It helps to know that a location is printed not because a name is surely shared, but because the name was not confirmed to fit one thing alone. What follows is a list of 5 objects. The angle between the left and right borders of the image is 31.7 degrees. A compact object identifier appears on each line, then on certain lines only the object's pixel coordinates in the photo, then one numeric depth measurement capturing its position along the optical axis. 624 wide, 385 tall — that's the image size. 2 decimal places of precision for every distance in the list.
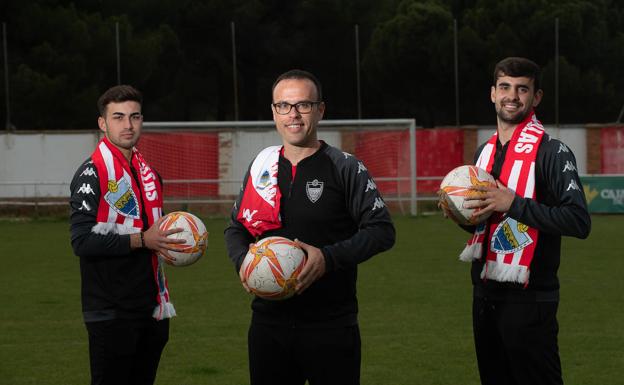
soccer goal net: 30.09
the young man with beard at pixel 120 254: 6.33
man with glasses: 5.29
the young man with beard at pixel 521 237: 5.88
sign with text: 29.27
